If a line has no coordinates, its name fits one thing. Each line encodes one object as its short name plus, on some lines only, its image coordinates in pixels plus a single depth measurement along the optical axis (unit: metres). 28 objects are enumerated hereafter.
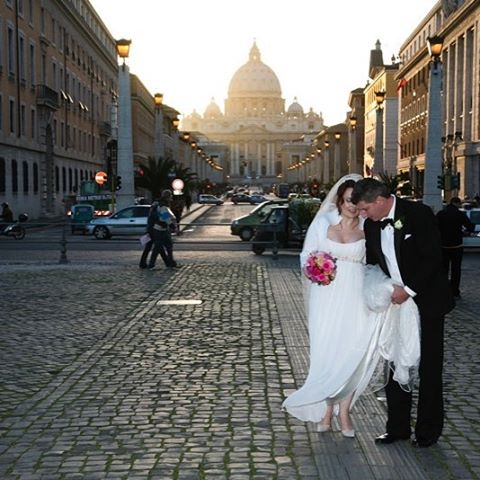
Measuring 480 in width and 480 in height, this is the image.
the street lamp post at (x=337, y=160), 73.07
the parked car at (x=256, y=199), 99.76
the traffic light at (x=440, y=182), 30.23
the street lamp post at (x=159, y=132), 53.71
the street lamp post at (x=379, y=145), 45.38
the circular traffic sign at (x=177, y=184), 54.59
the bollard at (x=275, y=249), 23.94
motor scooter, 34.12
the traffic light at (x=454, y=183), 35.47
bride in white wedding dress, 6.48
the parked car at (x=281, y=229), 27.06
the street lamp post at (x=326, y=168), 109.79
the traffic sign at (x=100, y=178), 50.91
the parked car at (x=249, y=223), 33.31
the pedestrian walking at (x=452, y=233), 15.52
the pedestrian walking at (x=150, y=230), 20.53
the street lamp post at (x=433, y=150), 29.56
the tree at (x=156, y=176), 56.94
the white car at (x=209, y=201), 97.00
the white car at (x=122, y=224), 35.16
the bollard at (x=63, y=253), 22.23
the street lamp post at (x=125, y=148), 38.19
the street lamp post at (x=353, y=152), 64.55
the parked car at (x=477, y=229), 27.80
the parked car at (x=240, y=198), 104.12
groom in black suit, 6.15
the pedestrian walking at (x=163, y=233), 20.44
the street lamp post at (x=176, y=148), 116.00
